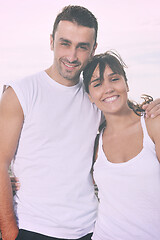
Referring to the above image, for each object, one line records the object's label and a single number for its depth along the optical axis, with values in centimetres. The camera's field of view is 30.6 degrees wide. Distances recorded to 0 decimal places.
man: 213
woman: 197
